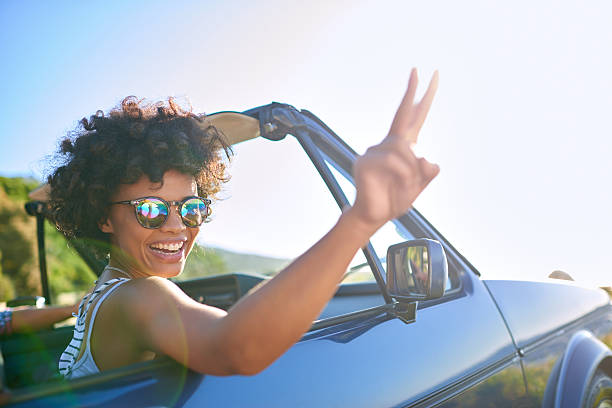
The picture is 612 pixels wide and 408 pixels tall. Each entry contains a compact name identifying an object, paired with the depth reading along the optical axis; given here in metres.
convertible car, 1.06
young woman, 0.87
